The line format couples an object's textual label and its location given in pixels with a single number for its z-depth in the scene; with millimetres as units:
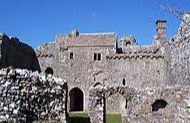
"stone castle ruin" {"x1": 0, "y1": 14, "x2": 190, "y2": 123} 25296
